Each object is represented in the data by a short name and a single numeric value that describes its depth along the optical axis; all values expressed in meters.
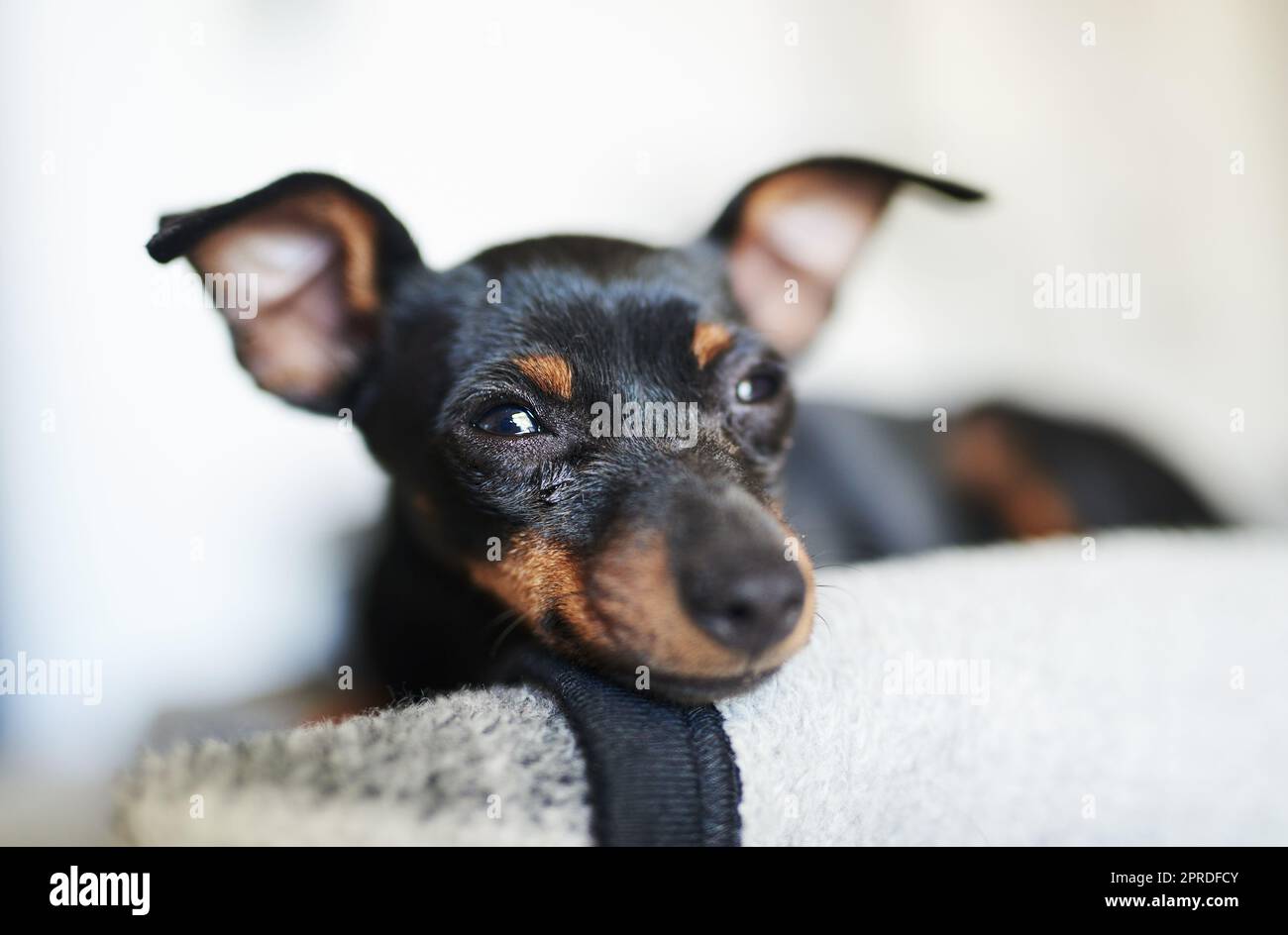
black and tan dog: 0.21
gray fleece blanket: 0.19
